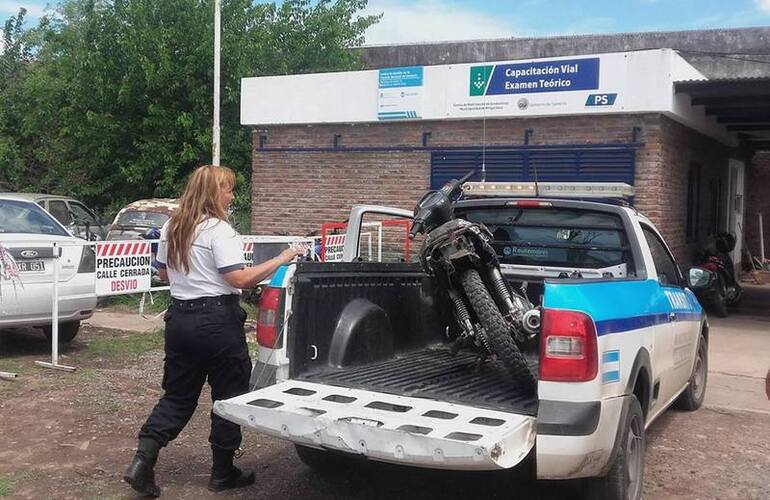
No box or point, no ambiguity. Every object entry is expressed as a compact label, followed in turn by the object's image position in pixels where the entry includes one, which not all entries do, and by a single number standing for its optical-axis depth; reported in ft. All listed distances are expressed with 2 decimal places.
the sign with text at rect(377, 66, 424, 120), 43.50
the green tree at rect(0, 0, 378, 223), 64.13
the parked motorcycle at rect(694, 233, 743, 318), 42.29
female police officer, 15.05
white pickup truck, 12.72
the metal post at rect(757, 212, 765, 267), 66.59
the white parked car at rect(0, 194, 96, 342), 25.40
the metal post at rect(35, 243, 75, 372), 25.38
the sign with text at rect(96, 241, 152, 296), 26.78
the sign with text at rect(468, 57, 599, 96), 39.27
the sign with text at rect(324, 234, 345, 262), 37.47
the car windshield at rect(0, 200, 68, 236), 28.30
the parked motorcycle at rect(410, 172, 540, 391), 15.79
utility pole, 55.21
